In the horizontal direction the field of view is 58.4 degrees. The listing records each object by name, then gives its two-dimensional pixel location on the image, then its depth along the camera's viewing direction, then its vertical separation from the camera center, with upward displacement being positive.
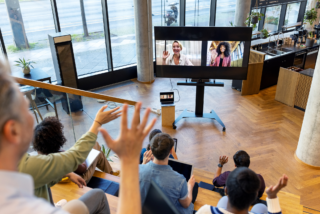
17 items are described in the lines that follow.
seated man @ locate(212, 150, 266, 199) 3.18 -1.75
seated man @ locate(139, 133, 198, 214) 2.29 -1.36
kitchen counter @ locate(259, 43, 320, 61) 7.45 -1.42
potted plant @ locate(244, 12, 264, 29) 7.41 -0.57
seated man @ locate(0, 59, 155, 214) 0.65 -0.38
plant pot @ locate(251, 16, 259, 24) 7.41 -0.59
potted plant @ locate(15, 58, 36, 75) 5.77 -1.28
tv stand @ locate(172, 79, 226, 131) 5.86 -2.24
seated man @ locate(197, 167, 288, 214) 1.86 -1.22
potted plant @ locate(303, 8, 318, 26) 8.41 -0.59
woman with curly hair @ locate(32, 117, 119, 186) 2.12 -0.96
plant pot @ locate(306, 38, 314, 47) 8.20 -1.30
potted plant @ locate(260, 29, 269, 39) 7.81 -0.99
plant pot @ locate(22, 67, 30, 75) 5.76 -1.36
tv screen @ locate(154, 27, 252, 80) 5.49 -1.04
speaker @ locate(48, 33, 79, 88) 5.93 -1.23
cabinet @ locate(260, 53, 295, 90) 7.25 -1.78
